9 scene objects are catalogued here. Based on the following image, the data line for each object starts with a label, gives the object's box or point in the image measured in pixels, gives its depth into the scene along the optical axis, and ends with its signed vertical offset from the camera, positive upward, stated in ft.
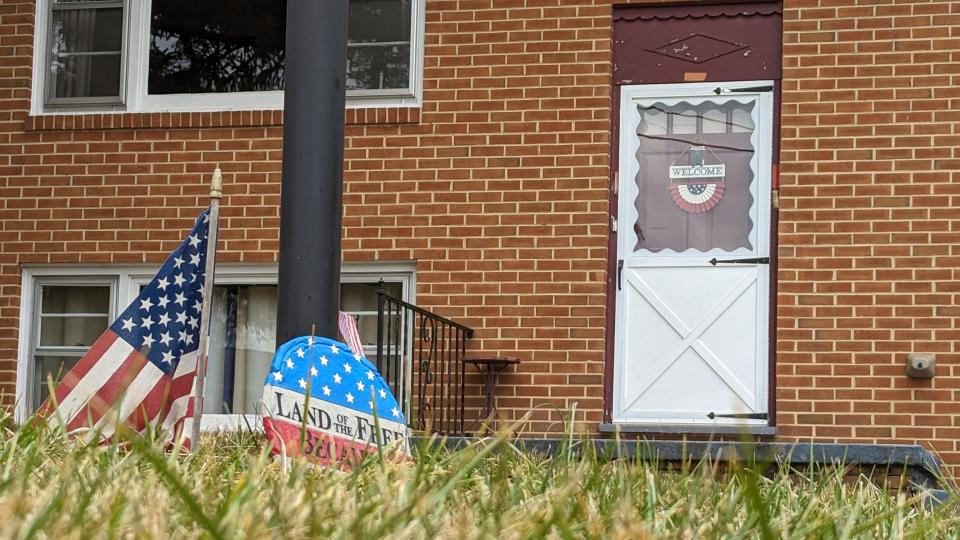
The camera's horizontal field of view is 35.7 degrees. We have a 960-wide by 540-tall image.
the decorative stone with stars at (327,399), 14.58 -0.95
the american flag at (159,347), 18.21 -0.58
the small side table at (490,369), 28.35 -1.14
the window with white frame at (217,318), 30.25 -0.35
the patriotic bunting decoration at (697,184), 29.01 +2.58
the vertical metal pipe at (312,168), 15.75 +1.47
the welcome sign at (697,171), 29.04 +2.83
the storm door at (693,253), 28.60 +1.22
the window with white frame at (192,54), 30.55 +5.27
